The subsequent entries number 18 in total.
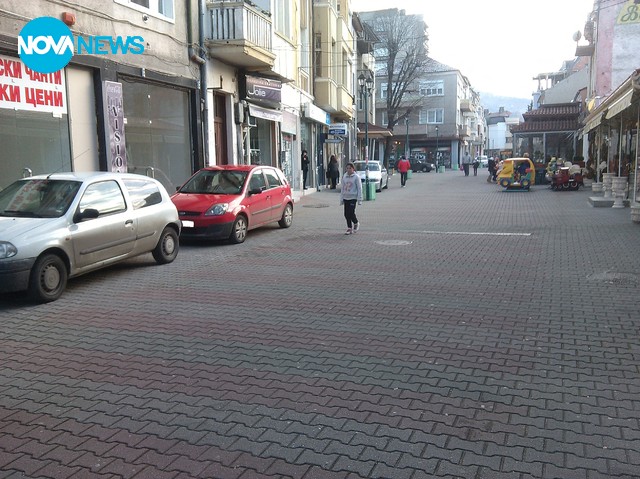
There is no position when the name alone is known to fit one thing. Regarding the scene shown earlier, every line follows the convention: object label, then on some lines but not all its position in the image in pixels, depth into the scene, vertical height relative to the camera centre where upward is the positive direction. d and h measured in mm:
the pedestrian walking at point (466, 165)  48647 +127
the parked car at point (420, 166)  65125 +133
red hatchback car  11914 -674
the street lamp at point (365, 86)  24328 +5459
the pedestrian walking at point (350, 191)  13398 -529
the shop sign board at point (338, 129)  31250 +2086
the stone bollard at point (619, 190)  18625 -816
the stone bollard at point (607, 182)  20916 -640
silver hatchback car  6945 -726
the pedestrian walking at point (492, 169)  38369 -194
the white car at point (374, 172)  29553 -217
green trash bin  24234 -985
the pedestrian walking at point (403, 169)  35781 -96
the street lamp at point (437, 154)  75462 +1698
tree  53969 +10940
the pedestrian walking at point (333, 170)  31781 -76
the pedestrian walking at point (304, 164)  27844 +237
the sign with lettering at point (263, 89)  19938 +2806
